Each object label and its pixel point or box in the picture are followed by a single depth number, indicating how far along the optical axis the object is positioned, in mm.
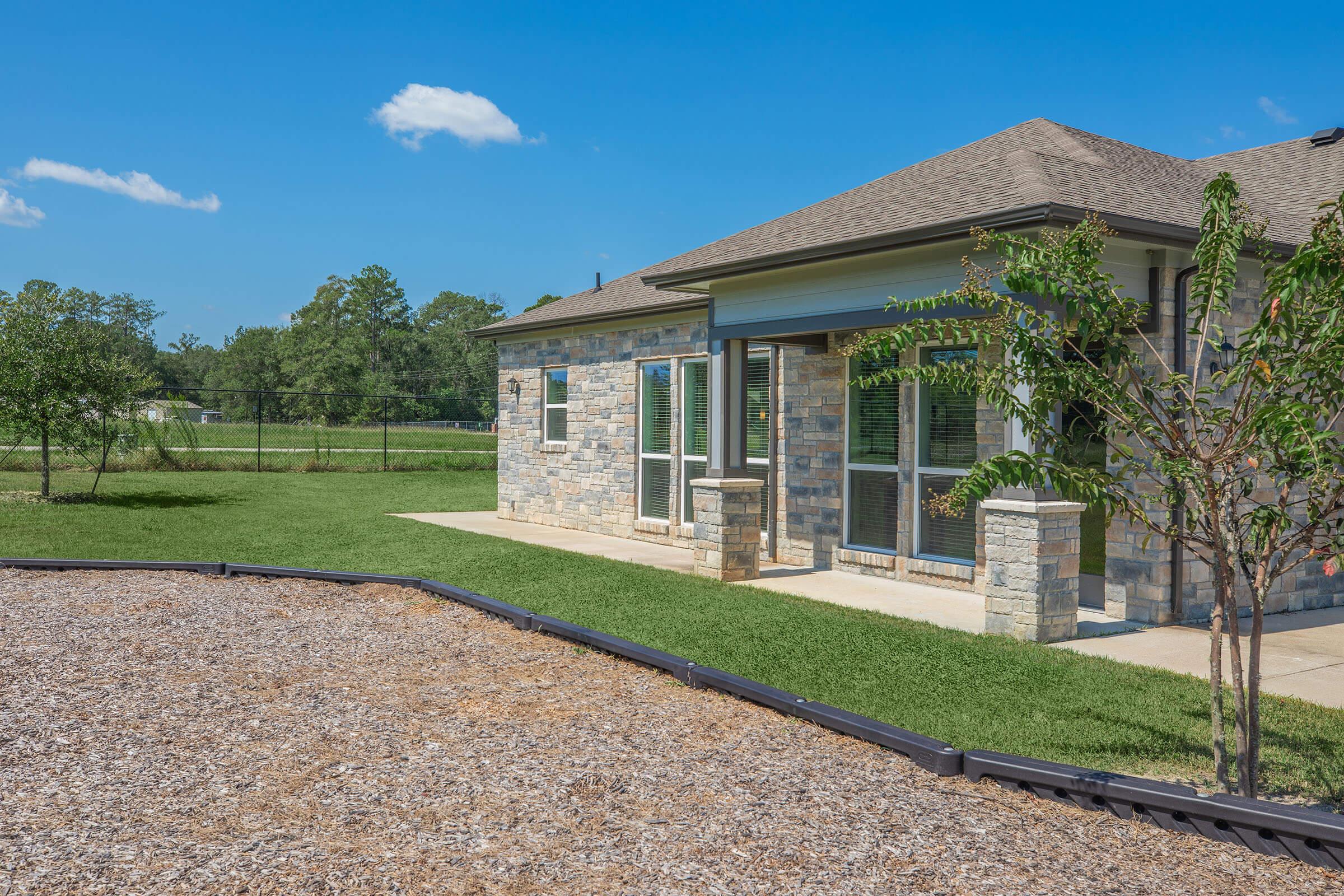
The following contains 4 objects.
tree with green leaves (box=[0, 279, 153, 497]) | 14797
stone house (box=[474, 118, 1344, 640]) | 6840
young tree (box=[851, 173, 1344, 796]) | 3064
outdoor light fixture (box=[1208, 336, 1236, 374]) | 7258
